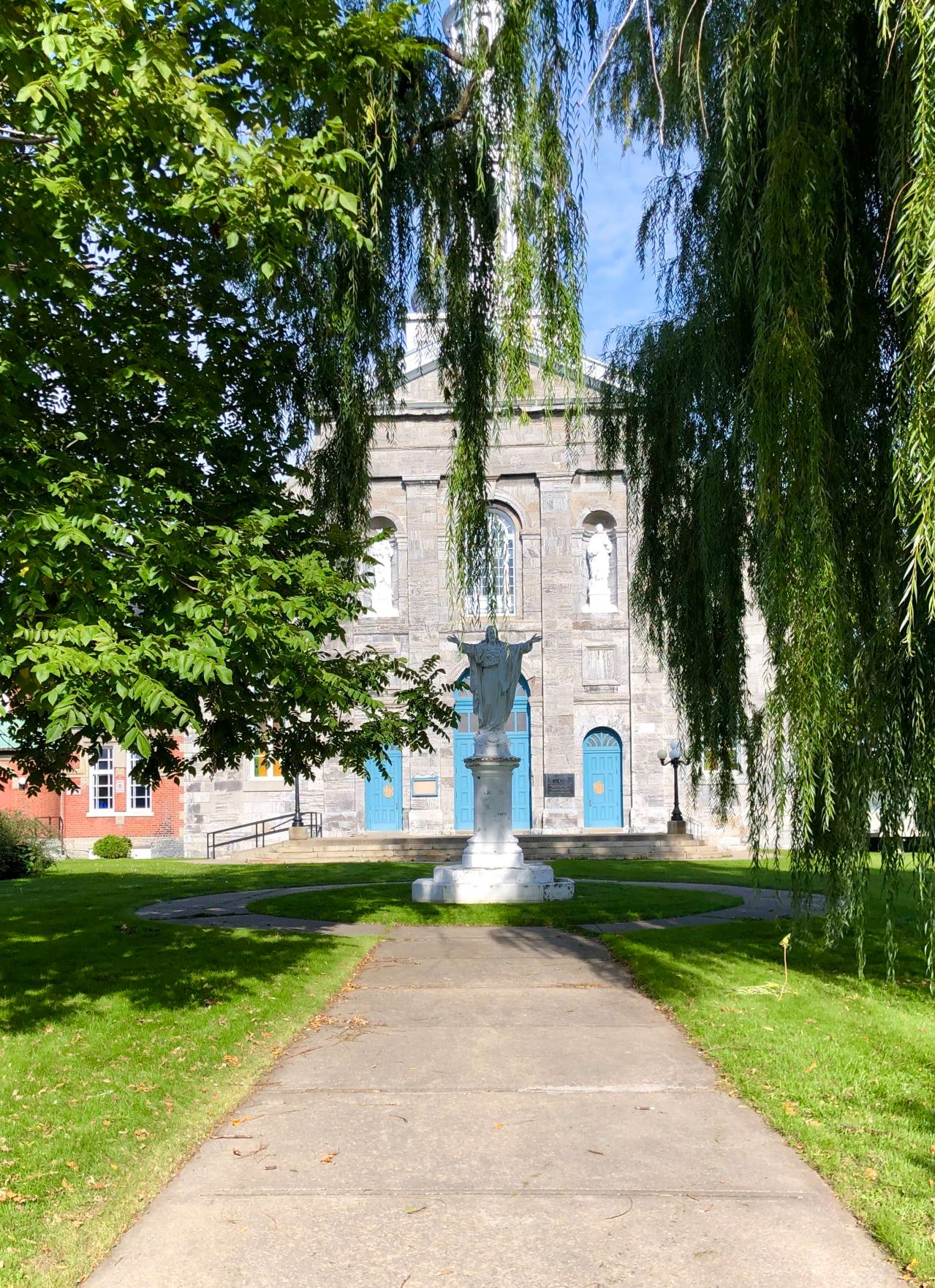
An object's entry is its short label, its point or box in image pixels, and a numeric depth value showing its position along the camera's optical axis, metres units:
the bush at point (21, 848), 23.50
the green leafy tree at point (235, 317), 6.58
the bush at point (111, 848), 33.50
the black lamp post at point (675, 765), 30.28
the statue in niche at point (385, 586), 32.81
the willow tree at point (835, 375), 6.08
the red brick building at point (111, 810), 37.28
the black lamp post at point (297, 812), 30.83
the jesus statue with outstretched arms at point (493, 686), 17.56
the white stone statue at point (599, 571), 33.44
